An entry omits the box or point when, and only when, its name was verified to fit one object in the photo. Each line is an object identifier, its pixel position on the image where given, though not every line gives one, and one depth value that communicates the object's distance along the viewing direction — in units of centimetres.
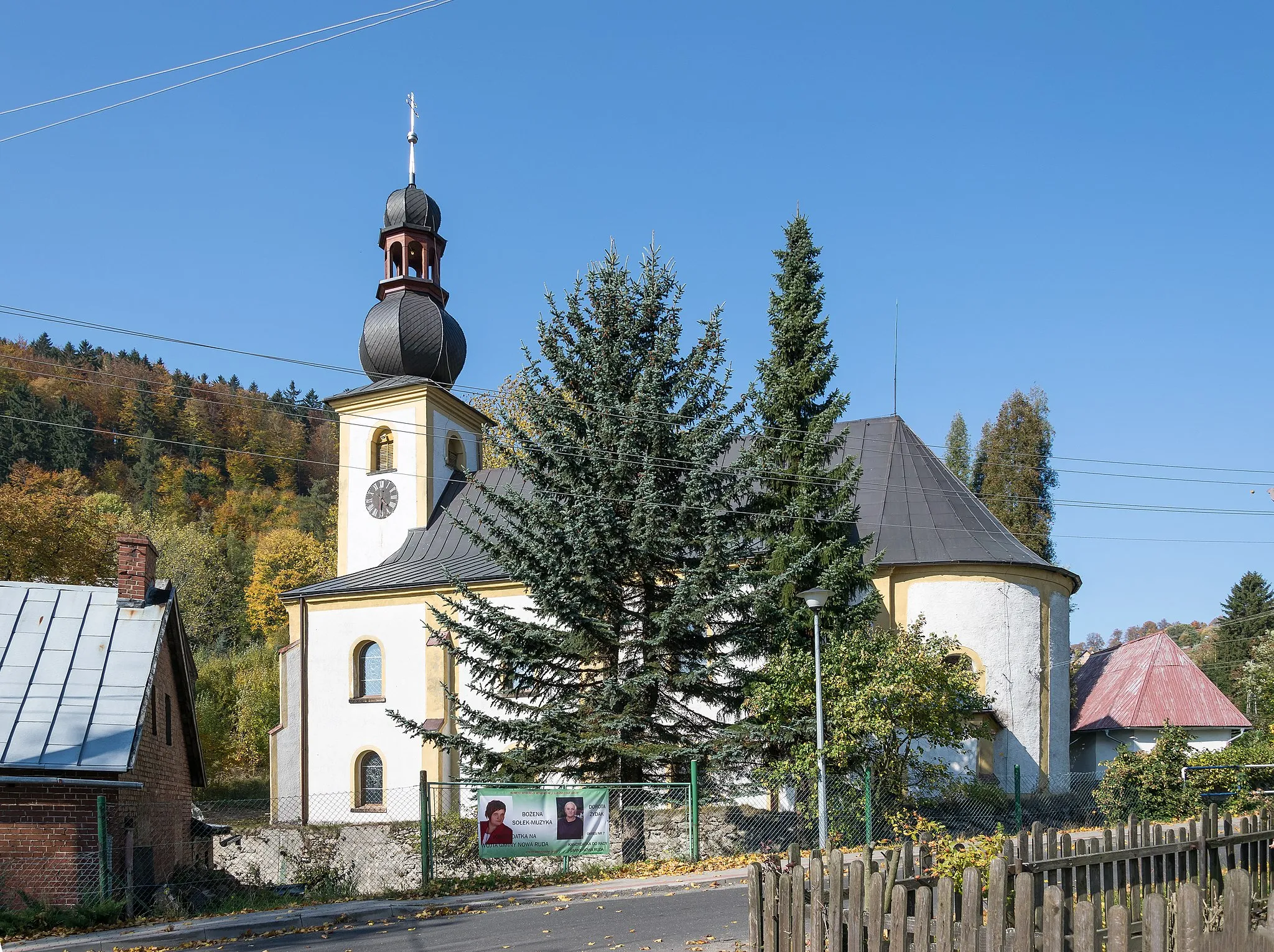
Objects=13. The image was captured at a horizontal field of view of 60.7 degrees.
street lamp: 1546
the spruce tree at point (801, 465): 1992
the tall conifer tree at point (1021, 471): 4628
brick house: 1290
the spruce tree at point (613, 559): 1747
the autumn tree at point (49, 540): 3769
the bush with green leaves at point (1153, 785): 1936
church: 2497
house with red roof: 3300
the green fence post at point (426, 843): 1434
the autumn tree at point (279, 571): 5859
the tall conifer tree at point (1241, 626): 5450
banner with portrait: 1470
